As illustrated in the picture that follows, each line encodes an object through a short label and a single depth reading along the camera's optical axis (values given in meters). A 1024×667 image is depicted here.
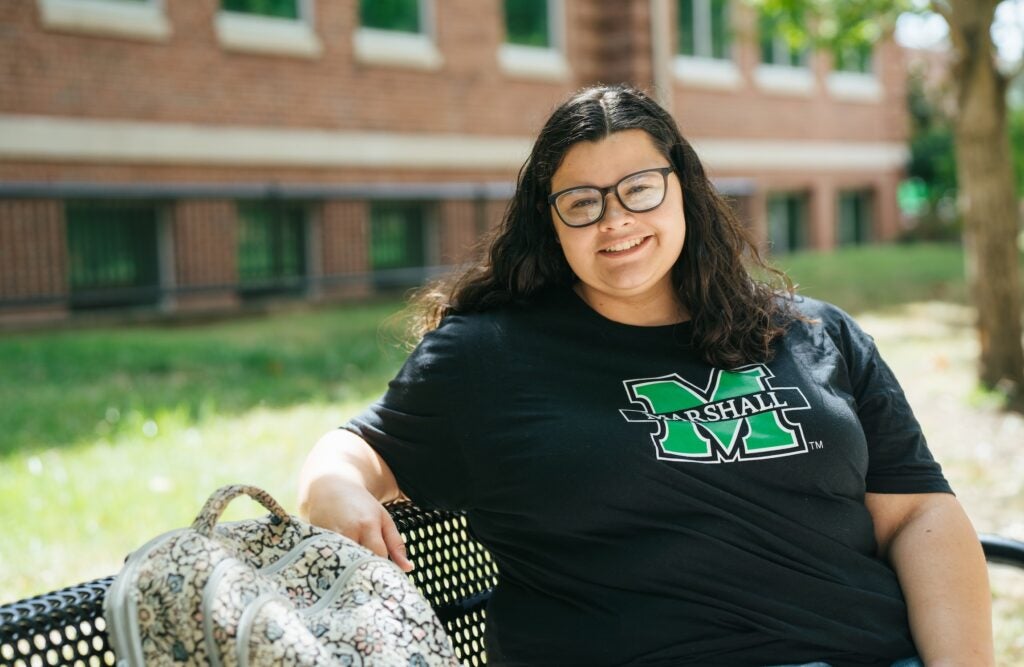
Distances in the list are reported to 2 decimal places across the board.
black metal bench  1.72
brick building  10.62
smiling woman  2.11
